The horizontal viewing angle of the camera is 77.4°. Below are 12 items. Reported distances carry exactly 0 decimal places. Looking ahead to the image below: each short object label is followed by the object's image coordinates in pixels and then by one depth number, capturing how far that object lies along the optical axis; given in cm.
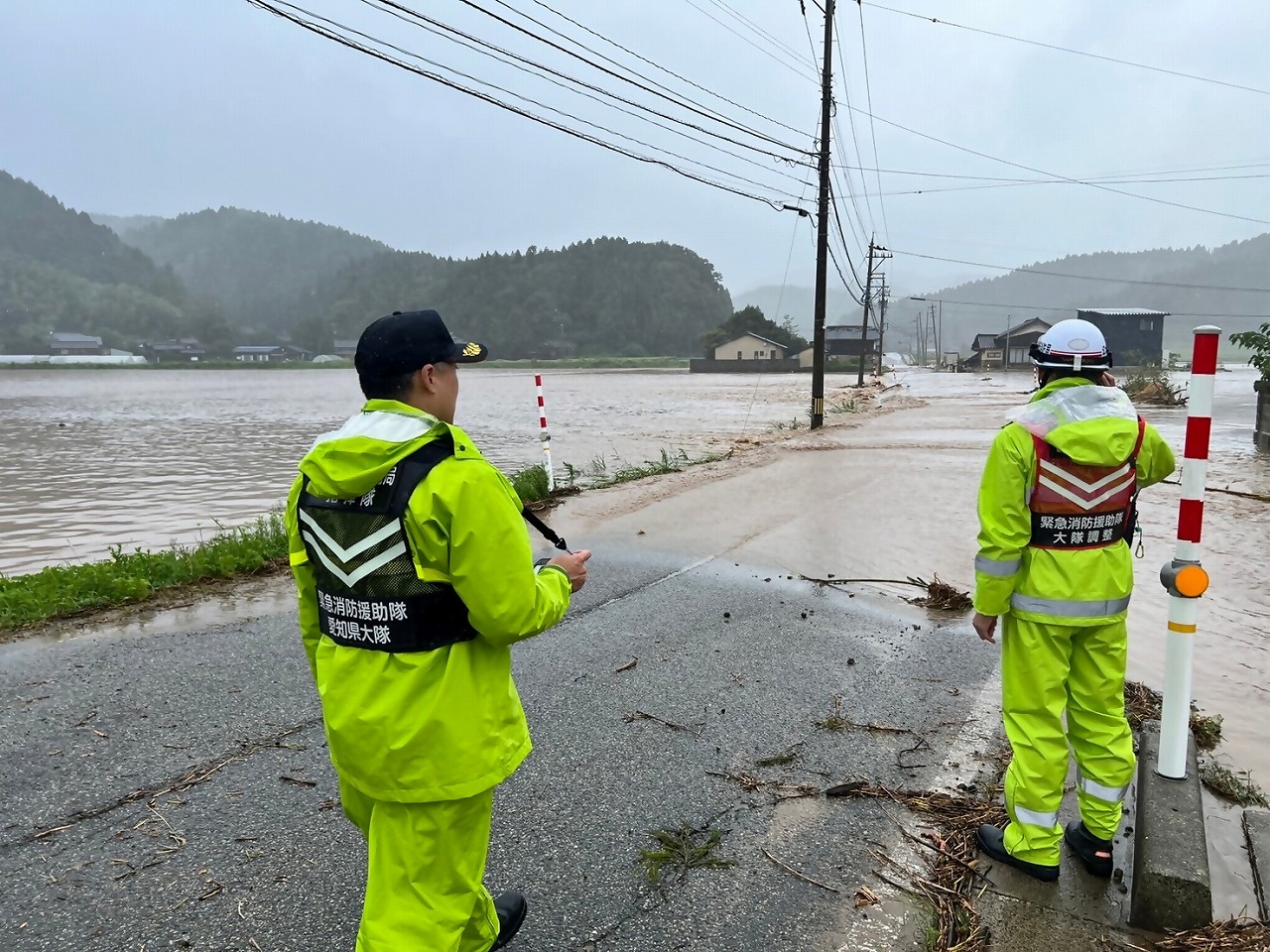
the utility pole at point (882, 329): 6560
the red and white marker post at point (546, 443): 1085
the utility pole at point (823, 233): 2109
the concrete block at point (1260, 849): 273
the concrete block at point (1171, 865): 249
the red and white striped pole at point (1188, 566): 284
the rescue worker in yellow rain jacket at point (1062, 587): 277
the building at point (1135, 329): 7856
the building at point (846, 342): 10488
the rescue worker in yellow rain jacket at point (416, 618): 186
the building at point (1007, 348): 8581
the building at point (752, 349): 10125
